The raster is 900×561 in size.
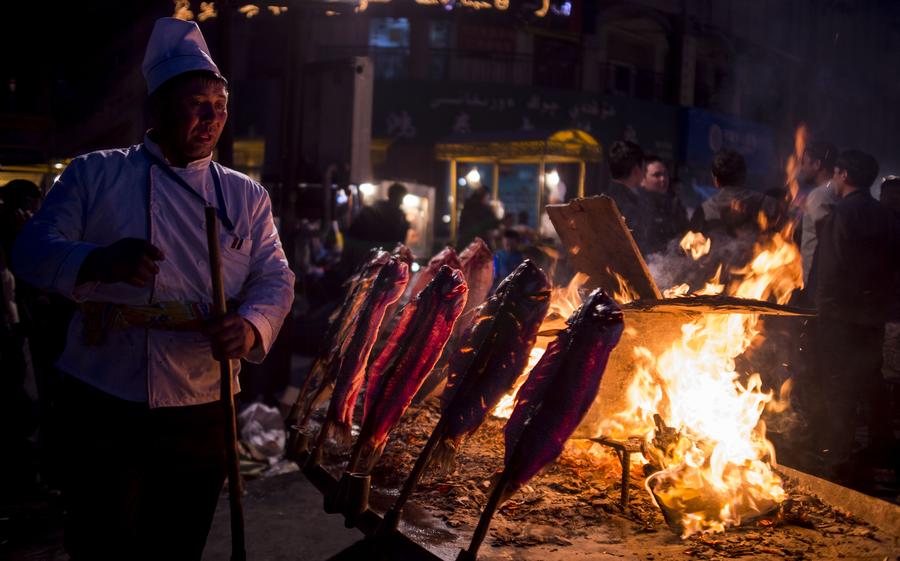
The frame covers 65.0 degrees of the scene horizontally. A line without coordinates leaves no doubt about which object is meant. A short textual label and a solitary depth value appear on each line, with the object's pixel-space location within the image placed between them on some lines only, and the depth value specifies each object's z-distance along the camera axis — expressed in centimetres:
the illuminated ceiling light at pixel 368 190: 1516
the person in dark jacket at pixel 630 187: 659
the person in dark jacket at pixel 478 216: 1241
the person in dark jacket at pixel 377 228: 1053
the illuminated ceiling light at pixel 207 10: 671
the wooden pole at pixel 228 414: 261
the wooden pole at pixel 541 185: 1697
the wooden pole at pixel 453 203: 1859
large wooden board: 407
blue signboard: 2848
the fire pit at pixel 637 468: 279
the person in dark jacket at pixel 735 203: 654
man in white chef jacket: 263
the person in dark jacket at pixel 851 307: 630
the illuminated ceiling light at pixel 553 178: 2175
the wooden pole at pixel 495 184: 1995
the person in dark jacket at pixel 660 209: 677
